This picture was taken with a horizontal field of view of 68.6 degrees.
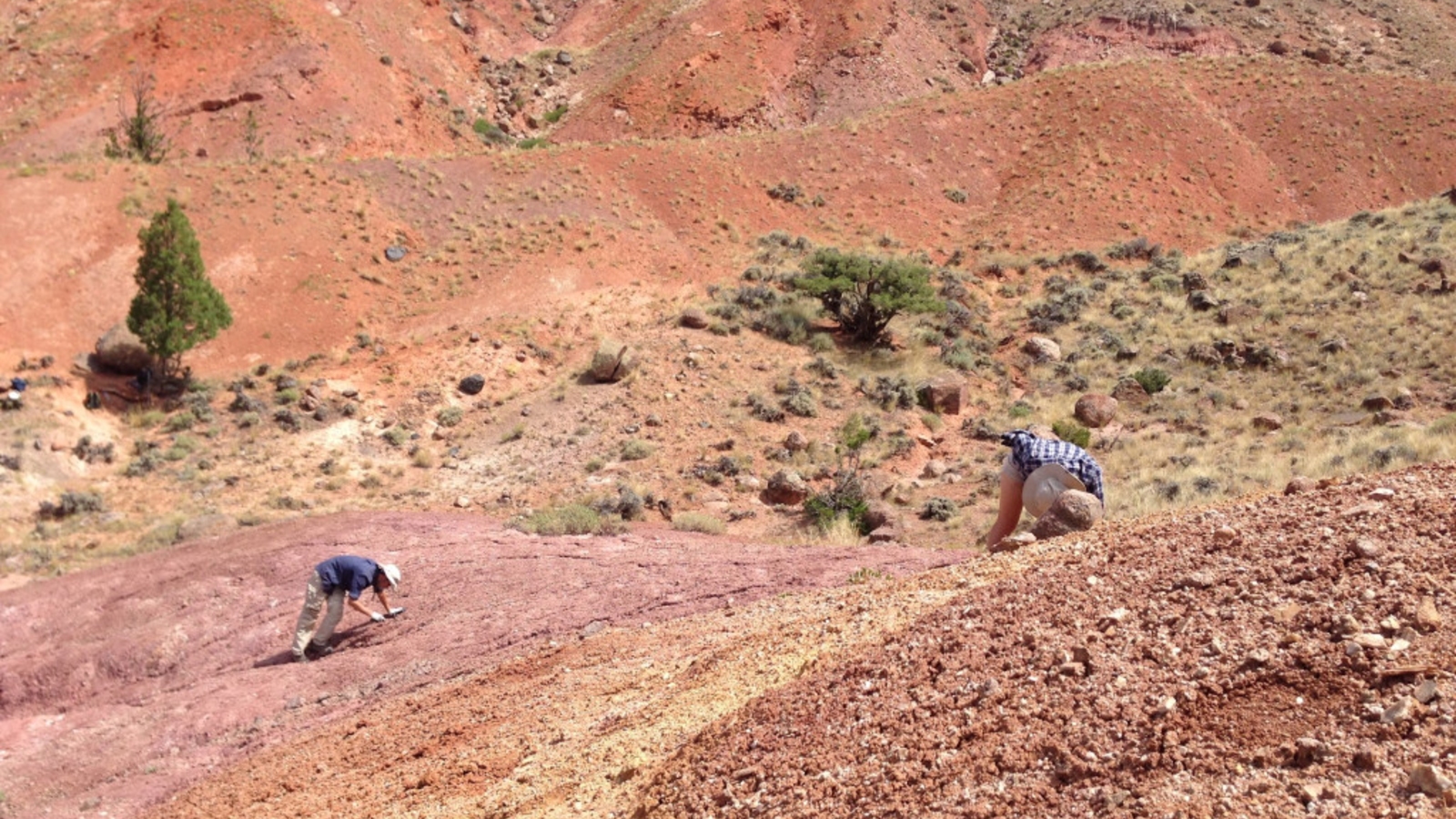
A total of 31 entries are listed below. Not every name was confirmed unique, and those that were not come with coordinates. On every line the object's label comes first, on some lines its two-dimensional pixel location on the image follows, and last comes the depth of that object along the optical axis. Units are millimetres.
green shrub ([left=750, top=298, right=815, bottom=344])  25734
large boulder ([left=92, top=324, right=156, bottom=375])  22812
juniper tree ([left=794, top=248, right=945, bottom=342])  25703
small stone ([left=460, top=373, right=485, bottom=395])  22891
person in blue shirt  11109
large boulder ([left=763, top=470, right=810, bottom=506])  17531
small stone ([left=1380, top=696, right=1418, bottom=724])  3656
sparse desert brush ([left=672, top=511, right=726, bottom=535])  15675
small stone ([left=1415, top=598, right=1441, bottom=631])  4090
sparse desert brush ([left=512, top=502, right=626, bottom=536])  14242
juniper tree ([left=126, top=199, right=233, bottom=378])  22047
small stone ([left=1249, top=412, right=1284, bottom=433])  17591
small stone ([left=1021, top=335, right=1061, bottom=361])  24375
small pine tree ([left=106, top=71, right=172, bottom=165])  33406
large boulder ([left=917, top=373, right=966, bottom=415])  21750
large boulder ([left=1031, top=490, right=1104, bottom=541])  7832
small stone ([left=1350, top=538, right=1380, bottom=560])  4691
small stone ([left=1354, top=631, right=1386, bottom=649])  4055
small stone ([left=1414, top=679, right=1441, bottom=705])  3713
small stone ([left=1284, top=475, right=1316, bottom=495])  6562
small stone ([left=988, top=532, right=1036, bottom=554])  7395
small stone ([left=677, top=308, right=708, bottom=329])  25328
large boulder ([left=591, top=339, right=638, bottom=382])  22547
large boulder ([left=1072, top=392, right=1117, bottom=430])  19578
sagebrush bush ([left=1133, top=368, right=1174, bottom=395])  20766
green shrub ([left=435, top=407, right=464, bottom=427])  21828
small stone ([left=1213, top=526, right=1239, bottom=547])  5352
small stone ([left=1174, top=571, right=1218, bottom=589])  4993
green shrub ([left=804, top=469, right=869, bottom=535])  15966
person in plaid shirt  8367
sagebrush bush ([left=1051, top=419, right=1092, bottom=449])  17938
